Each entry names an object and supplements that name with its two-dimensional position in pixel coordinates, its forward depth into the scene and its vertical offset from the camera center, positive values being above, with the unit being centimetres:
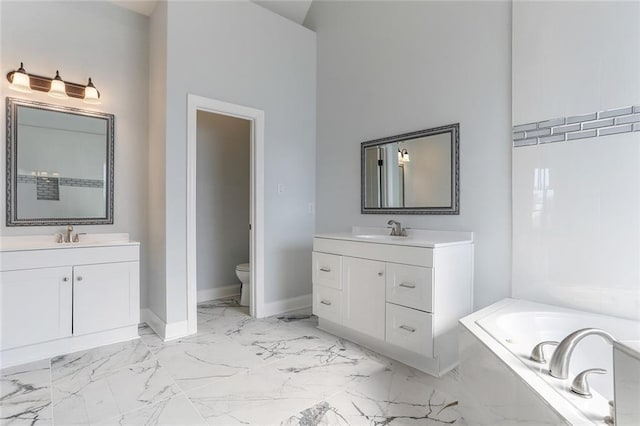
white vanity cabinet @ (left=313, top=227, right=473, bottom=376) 207 -54
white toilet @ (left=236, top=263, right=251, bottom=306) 355 -72
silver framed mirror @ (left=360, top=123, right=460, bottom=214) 246 +35
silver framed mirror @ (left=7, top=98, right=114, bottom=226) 252 +39
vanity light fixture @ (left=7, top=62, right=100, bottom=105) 245 +100
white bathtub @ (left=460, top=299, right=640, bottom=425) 102 -58
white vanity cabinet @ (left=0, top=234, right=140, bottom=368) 220 -59
